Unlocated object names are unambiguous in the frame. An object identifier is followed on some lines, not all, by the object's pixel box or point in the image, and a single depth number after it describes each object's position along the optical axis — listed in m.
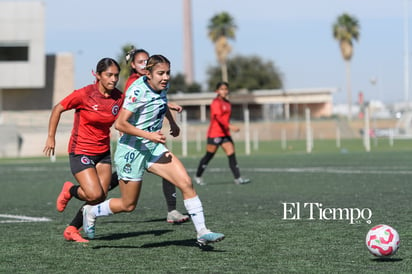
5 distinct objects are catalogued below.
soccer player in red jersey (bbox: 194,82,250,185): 17.52
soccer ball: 7.32
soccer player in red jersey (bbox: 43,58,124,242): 9.12
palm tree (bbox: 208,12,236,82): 88.00
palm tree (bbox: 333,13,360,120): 90.00
